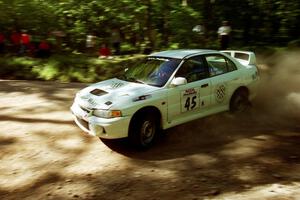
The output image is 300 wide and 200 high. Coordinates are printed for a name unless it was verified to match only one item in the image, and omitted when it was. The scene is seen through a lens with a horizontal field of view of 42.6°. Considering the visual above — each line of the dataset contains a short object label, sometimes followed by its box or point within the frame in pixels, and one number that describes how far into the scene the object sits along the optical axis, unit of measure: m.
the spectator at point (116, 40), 17.83
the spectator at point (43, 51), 17.06
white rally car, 6.70
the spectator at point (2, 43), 17.91
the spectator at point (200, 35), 17.75
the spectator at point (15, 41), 18.00
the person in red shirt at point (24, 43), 17.53
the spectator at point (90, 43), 17.86
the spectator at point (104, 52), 16.52
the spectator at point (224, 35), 17.41
